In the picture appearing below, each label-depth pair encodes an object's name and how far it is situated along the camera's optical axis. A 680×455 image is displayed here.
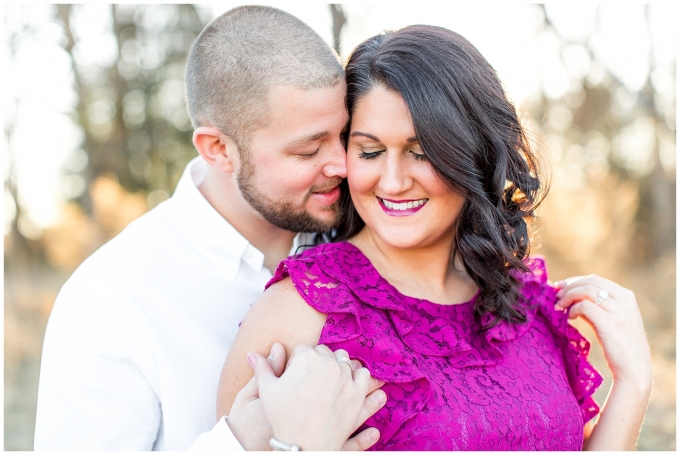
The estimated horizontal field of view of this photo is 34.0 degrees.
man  1.28
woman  1.18
